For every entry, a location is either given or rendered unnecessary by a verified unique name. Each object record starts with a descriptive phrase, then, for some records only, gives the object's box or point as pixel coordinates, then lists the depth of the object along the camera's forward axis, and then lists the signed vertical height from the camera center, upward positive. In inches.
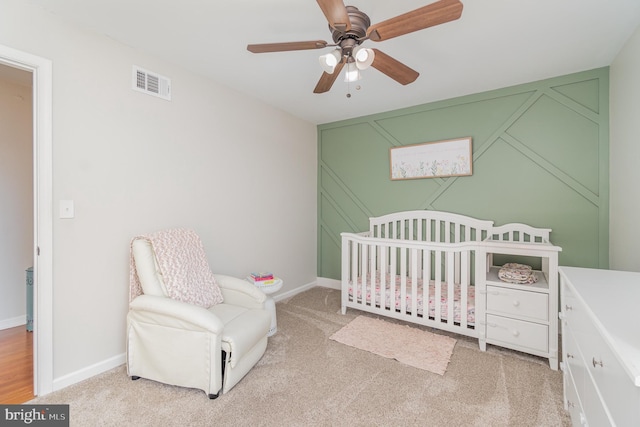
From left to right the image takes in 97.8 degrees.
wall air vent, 86.4 +41.3
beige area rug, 85.2 -44.9
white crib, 92.1 -21.7
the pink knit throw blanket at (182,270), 79.0 -17.3
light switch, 72.2 +0.6
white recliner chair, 67.2 -31.6
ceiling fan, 49.1 +35.6
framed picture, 120.3 +24.2
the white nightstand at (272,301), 100.9 -32.5
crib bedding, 97.1 -32.4
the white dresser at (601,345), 29.7 -17.9
